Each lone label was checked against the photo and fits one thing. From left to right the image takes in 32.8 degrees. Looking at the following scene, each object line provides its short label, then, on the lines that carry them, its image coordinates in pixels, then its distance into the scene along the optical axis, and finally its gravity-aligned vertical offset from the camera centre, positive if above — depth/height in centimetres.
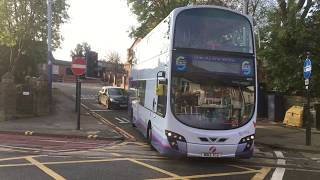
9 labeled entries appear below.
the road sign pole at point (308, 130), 1867 -159
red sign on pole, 2125 +55
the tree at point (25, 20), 3203 +358
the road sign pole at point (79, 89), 2165 -39
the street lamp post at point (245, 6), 2579 +367
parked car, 3566 -113
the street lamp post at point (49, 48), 2853 +166
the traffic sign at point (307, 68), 1864 +53
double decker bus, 1342 -7
